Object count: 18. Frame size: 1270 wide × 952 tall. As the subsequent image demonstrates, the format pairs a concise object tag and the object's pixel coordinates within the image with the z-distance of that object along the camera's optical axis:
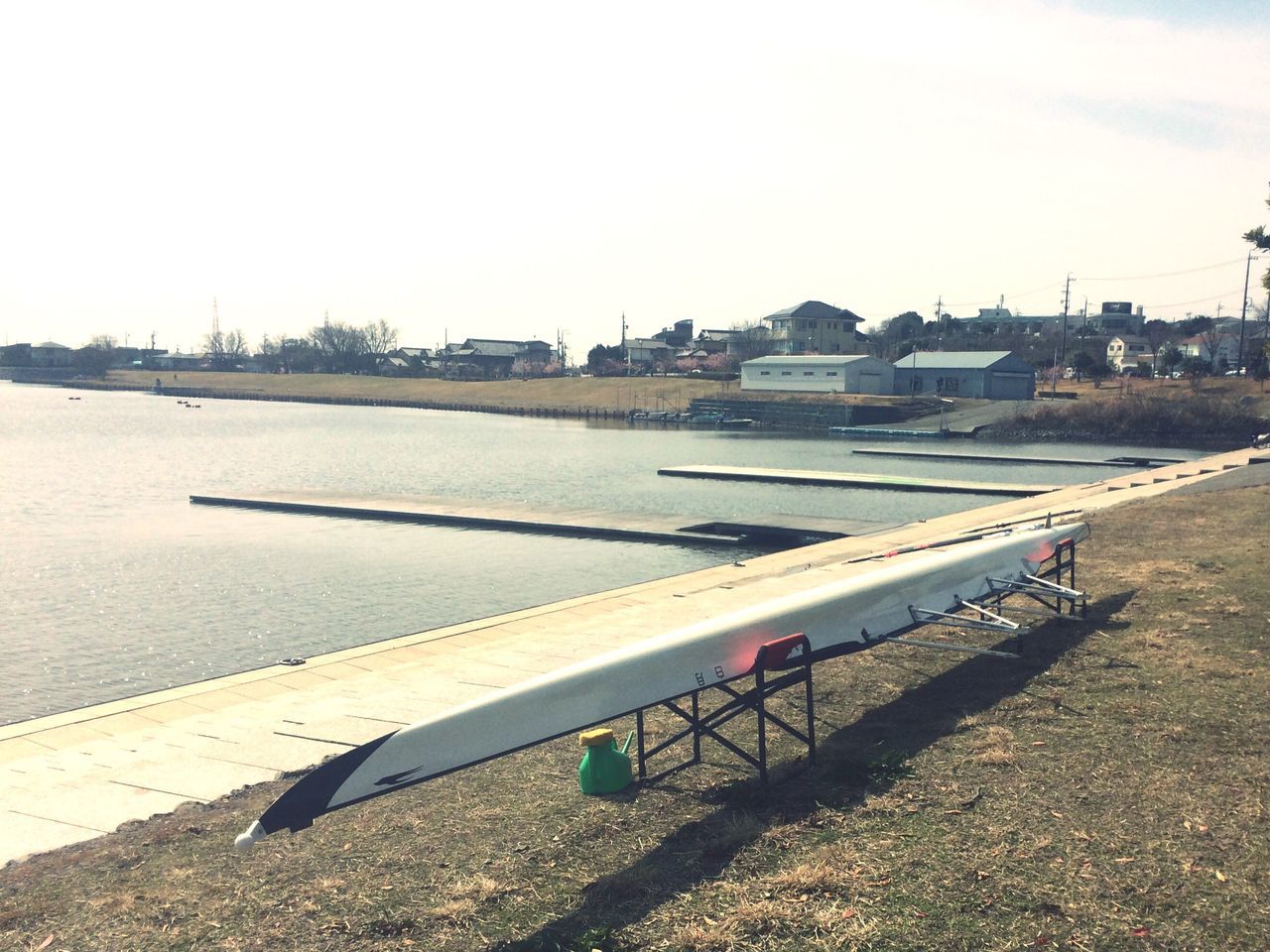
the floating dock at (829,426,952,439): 89.75
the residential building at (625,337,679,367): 194.34
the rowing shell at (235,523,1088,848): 6.54
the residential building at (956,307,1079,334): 182.12
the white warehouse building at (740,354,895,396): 115.19
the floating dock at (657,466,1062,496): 43.19
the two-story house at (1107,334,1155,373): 156.00
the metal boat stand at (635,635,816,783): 7.94
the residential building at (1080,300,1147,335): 191.25
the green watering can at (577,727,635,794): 7.98
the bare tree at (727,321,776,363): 171.50
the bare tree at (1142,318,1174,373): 153.35
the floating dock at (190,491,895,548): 30.09
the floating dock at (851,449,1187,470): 61.14
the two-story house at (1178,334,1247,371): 134.25
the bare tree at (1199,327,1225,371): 127.31
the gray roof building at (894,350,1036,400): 109.62
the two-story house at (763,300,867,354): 168.38
